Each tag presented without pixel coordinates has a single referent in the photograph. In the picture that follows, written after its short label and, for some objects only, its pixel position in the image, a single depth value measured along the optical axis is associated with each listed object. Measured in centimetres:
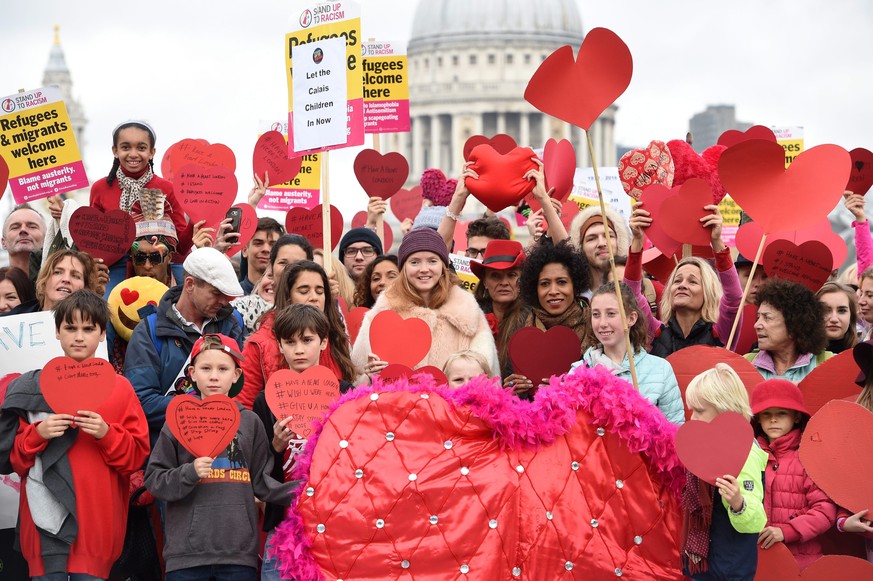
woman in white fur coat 660
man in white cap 638
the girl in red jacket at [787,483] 583
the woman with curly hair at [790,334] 658
